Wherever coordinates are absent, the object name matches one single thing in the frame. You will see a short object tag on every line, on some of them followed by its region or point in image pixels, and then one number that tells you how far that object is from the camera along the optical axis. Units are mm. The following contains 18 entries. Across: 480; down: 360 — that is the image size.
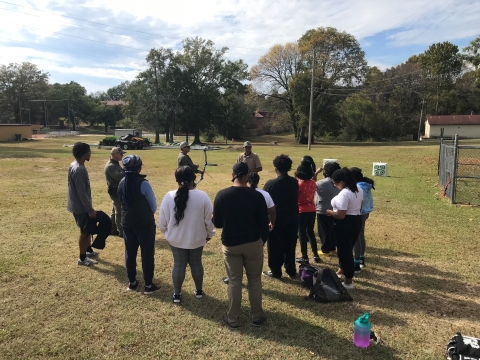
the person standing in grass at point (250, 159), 7500
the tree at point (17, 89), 71188
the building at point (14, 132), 42178
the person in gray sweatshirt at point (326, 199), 5387
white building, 48156
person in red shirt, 5207
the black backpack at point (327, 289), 4188
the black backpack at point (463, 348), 2904
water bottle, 3266
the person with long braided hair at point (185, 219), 3732
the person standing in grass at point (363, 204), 5109
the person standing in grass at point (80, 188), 4852
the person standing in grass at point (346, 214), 4152
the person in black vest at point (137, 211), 4070
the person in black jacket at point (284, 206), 4508
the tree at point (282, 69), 48312
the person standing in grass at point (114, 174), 5629
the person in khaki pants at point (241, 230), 3377
